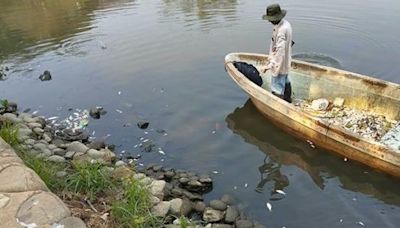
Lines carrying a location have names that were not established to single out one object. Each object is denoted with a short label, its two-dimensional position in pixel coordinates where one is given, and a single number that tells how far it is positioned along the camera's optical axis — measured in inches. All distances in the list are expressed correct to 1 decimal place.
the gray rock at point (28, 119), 331.9
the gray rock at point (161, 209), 207.7
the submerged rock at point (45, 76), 435.9
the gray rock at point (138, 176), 239.4
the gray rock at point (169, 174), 262.6
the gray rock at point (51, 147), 286.7
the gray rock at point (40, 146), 279.9
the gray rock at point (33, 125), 320.7
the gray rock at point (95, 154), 274.1
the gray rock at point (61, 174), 228.3
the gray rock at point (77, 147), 285.6
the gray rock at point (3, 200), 174.8
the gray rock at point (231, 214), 221.7
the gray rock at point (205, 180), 256.4
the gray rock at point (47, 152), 270.3
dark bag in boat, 326.0
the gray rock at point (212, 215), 220.5
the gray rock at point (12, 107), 363.9
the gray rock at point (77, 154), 270.1
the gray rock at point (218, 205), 231.6
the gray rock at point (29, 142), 283.3
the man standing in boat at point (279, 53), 272.4
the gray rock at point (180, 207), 219.0
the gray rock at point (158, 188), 229.8
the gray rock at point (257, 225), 218.1
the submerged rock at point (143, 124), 328.8
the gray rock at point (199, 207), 230.1
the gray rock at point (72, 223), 168.2
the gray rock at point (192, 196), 243.0
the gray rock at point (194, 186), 253.1
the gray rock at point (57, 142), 300.8
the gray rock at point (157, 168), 270.7
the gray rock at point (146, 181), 231.5
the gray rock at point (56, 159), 258.9
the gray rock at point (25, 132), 297.2
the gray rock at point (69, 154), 274.4
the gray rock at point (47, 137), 304.3
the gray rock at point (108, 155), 273.6
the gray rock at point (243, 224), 216.7
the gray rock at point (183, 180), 256.0
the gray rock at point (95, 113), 350.9
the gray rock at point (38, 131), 311.8
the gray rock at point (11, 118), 320.8
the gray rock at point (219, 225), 213.3
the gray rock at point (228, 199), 240.1
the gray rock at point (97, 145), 296.8
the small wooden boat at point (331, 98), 244.9
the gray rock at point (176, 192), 241.0
